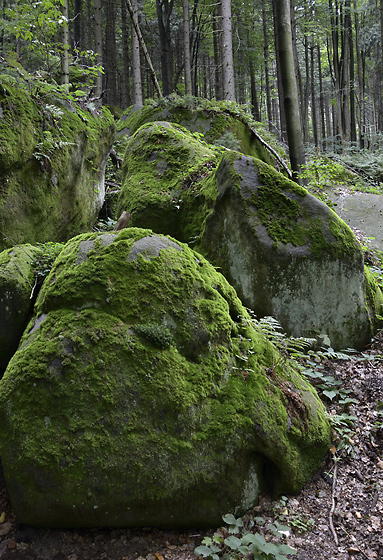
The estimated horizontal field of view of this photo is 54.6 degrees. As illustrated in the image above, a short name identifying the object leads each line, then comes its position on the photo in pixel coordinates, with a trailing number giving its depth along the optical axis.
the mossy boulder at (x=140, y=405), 2.76
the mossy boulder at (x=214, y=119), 9.37
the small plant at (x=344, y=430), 3.62
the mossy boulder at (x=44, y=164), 5.12
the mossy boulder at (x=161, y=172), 6.12
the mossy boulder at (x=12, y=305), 3.78
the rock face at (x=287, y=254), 4.86
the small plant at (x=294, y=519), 2.92
